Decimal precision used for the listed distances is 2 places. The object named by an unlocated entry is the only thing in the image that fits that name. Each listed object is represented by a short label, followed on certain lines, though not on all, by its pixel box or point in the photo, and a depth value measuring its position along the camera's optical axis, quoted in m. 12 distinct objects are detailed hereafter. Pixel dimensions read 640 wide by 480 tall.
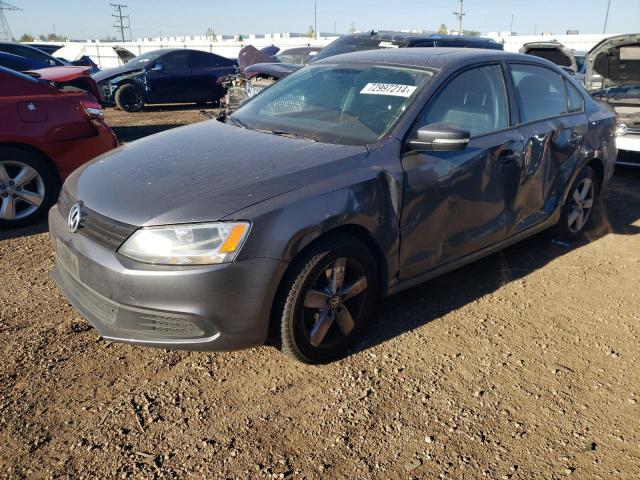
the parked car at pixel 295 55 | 13.55
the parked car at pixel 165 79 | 12.34
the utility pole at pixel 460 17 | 64.44
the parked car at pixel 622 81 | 6.68
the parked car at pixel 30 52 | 11.98
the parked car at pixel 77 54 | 16.98
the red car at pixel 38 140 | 4.53
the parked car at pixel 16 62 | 9.27
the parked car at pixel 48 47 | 20.47
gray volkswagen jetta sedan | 2.36
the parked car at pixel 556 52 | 8.95
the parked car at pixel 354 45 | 8.02
